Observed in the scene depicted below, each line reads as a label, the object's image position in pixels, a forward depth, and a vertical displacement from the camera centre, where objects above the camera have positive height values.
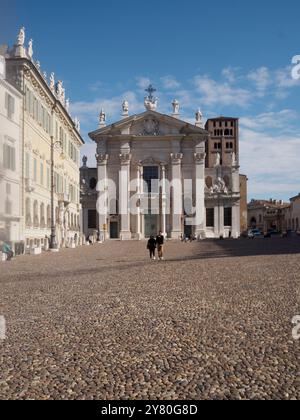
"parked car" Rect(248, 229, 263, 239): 63.85 -0.98
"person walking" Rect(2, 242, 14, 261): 19.76 -0.98
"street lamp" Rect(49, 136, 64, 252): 30.03 -0.84
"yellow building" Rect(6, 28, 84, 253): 28.88 +4.91
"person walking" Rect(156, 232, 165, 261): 20.86 -0.71
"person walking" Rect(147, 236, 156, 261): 21.83 -0.75
